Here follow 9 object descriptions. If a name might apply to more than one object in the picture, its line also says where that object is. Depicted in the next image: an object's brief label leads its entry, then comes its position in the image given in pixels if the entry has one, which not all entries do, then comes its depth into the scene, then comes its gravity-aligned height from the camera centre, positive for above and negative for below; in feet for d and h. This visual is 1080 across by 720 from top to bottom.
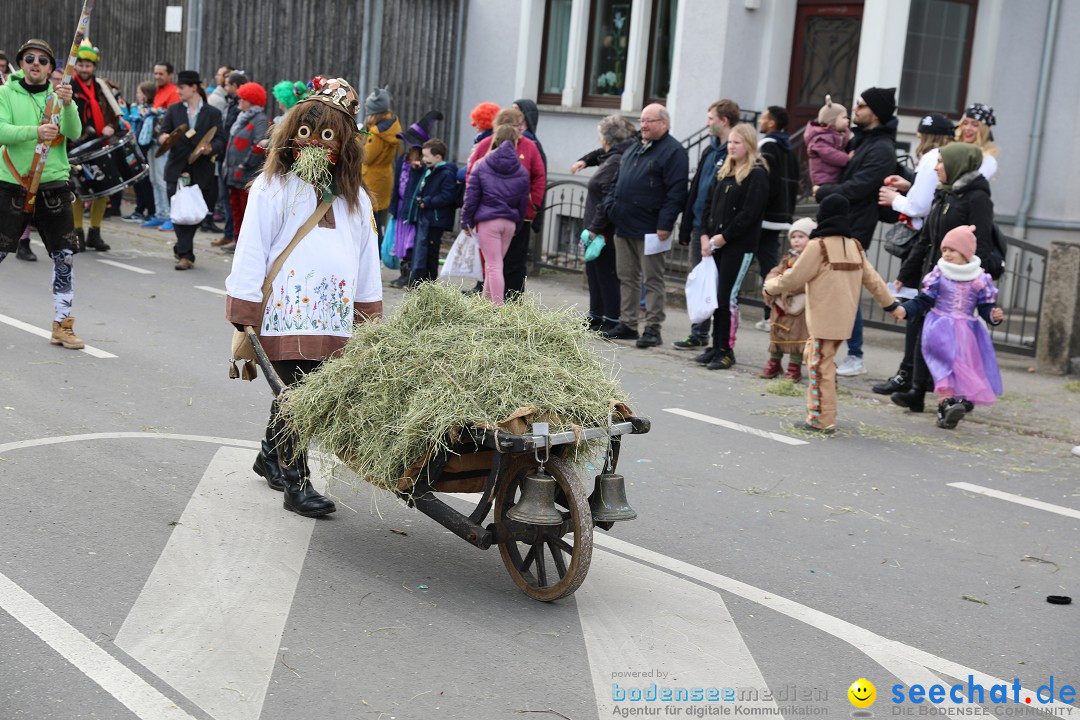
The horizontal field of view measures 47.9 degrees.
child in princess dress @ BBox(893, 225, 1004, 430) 27.94 -3.17
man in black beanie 33.47 +0.44
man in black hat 50.01 -0.45
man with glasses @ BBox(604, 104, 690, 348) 36.37 -1.22
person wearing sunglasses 29.58 -1.73
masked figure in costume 17.83 -1.58
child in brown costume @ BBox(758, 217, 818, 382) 32.37 -3.77
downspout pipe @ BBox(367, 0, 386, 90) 66.33 +5.07
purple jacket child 38.24 -1.19
